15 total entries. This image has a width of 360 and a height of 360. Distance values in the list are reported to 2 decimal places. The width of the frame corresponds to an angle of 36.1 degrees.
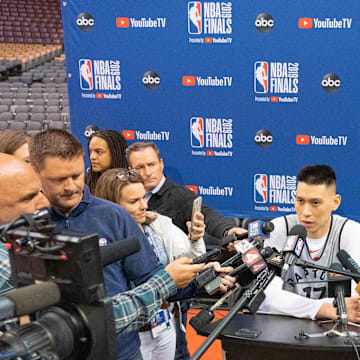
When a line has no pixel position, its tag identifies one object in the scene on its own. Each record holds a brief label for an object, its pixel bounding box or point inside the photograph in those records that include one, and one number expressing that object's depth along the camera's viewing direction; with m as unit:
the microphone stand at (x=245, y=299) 1.51
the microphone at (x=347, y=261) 1.90
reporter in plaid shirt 1.41
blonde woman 2.48
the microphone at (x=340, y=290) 1.92
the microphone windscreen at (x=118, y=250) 1.12
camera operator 1.84
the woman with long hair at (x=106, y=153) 3.45
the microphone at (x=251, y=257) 1.66
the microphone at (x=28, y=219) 1.00
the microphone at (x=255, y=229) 2.06
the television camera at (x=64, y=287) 0.95
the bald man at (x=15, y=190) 1.41
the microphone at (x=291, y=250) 1.73
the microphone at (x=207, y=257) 1.74
